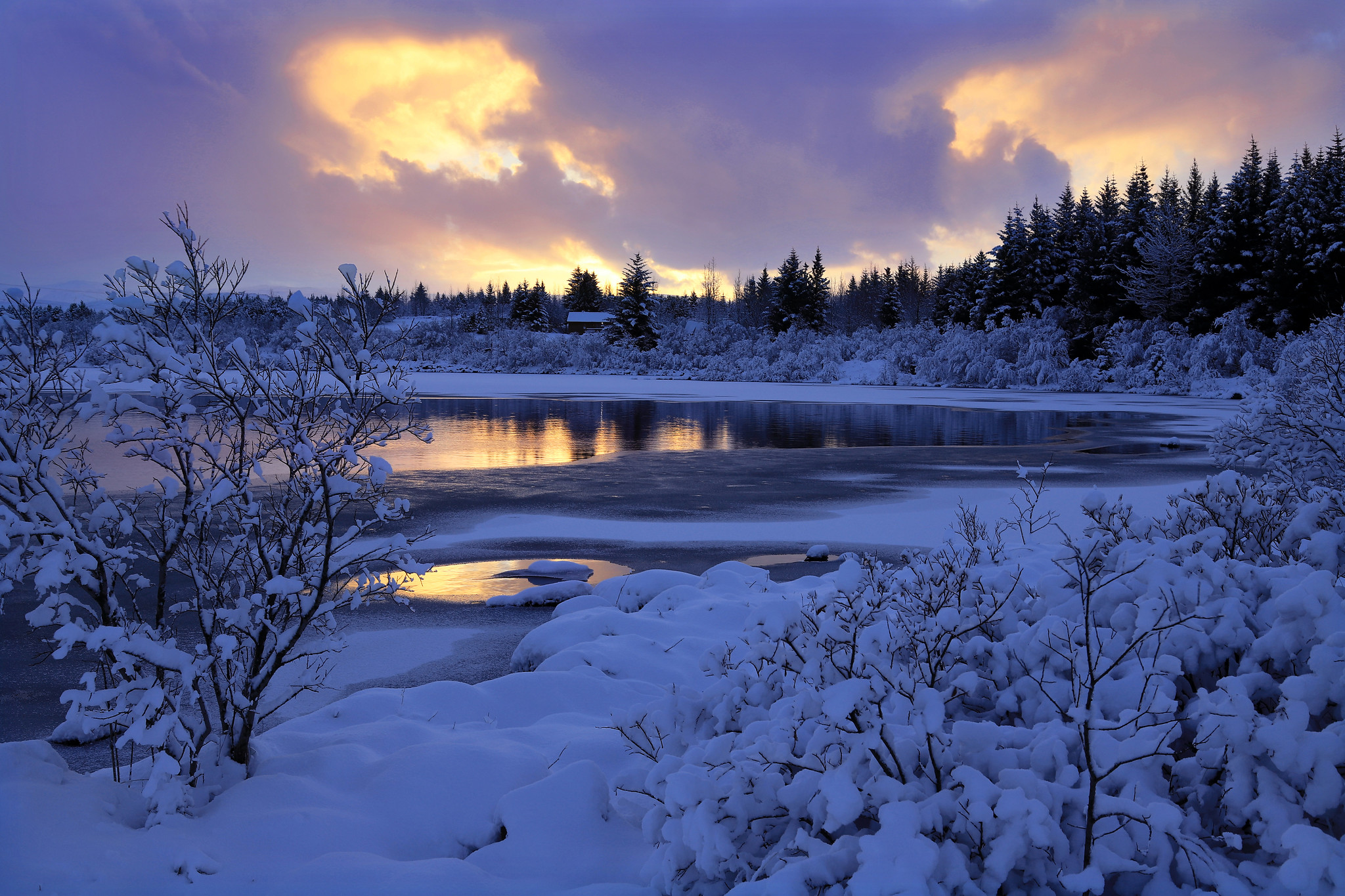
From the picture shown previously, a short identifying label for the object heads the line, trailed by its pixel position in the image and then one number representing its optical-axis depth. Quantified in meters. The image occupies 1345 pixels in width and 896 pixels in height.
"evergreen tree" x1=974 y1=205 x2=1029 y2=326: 50.78
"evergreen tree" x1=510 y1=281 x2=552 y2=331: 81.81
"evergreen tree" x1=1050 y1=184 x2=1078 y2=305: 50.09
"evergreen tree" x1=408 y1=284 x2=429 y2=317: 144.12
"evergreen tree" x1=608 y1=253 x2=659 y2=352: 68.25
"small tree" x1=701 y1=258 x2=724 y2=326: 110.24
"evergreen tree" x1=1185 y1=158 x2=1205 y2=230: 44.48
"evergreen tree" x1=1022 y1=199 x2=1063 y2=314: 50.66
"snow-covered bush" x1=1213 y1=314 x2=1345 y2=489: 6.51
